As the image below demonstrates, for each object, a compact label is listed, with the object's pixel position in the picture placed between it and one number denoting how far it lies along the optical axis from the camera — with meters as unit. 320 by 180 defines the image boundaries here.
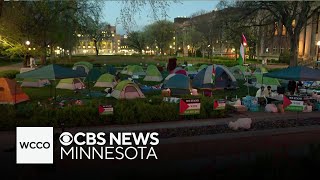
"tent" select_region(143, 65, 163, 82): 20.91
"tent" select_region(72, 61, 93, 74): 23.20
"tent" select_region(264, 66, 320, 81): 11.54
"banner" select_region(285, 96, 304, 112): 10.19
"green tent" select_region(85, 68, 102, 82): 19.54
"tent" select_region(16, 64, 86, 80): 11.04
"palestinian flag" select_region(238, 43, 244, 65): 14.59
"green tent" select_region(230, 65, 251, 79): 21.43
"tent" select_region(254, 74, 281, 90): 16.48
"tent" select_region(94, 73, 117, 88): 17.61
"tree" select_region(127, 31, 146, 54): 75.82
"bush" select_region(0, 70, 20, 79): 19.98
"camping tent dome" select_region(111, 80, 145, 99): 12.85
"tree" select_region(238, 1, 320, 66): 23.58
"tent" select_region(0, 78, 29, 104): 11.44
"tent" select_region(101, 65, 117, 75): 22.78
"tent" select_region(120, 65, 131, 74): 24.62
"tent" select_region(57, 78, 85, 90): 16.56
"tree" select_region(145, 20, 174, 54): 65.12
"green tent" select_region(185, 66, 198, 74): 21.86
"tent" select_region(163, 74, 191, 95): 14.93
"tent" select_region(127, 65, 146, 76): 23.80
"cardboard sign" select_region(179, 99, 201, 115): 9.40
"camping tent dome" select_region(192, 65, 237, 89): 15.82
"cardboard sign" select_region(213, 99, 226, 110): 9.95
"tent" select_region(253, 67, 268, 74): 22.17
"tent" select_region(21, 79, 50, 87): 17.15
